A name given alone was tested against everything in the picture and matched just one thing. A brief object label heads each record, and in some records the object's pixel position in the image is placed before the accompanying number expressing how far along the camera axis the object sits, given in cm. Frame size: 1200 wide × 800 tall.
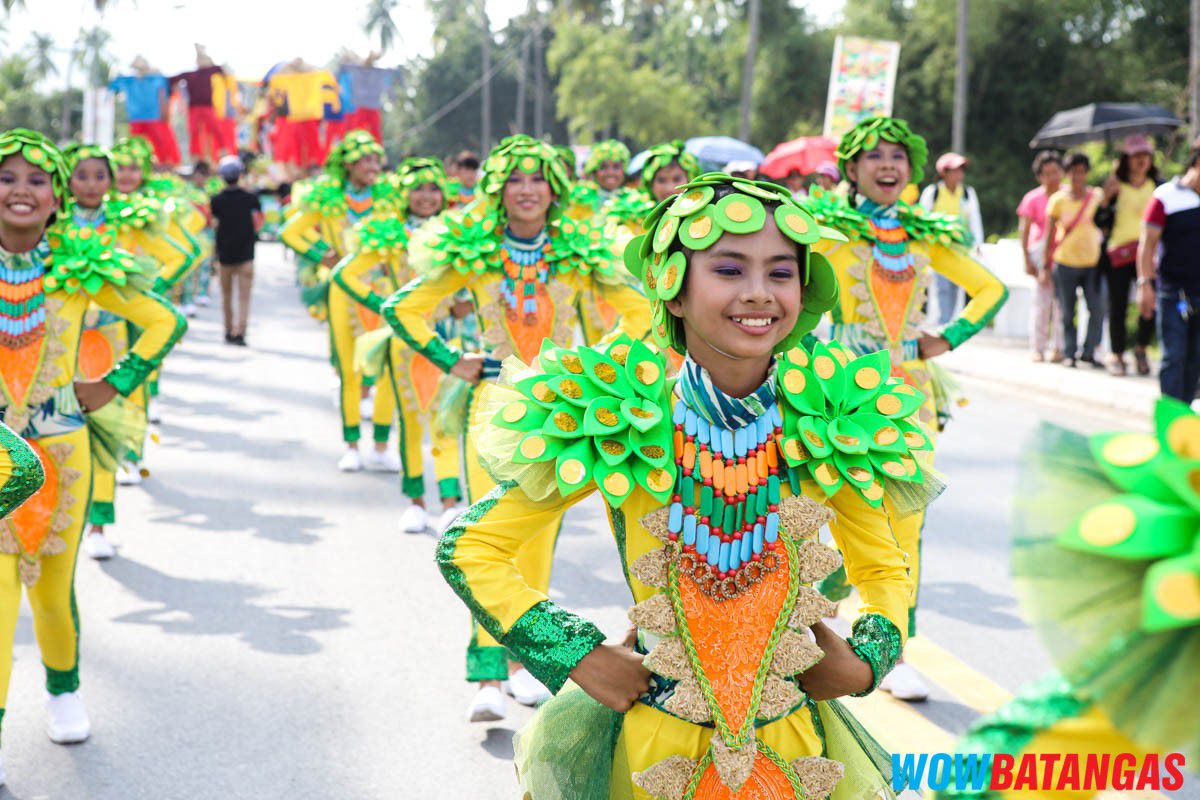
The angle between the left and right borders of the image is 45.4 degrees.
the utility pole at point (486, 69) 5249
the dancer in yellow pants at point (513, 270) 587
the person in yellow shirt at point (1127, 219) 1370
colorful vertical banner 2277
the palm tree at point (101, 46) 10111
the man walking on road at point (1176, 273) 1050
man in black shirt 1848
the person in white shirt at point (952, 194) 1571
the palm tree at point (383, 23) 10044
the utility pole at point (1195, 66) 1805
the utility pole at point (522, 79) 5572
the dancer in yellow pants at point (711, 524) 271
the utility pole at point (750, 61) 2877
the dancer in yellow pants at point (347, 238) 1077
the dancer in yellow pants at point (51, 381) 493
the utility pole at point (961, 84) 2291
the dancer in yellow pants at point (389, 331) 849
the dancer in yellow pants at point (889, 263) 584
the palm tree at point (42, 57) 10769
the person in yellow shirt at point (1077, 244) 1448
